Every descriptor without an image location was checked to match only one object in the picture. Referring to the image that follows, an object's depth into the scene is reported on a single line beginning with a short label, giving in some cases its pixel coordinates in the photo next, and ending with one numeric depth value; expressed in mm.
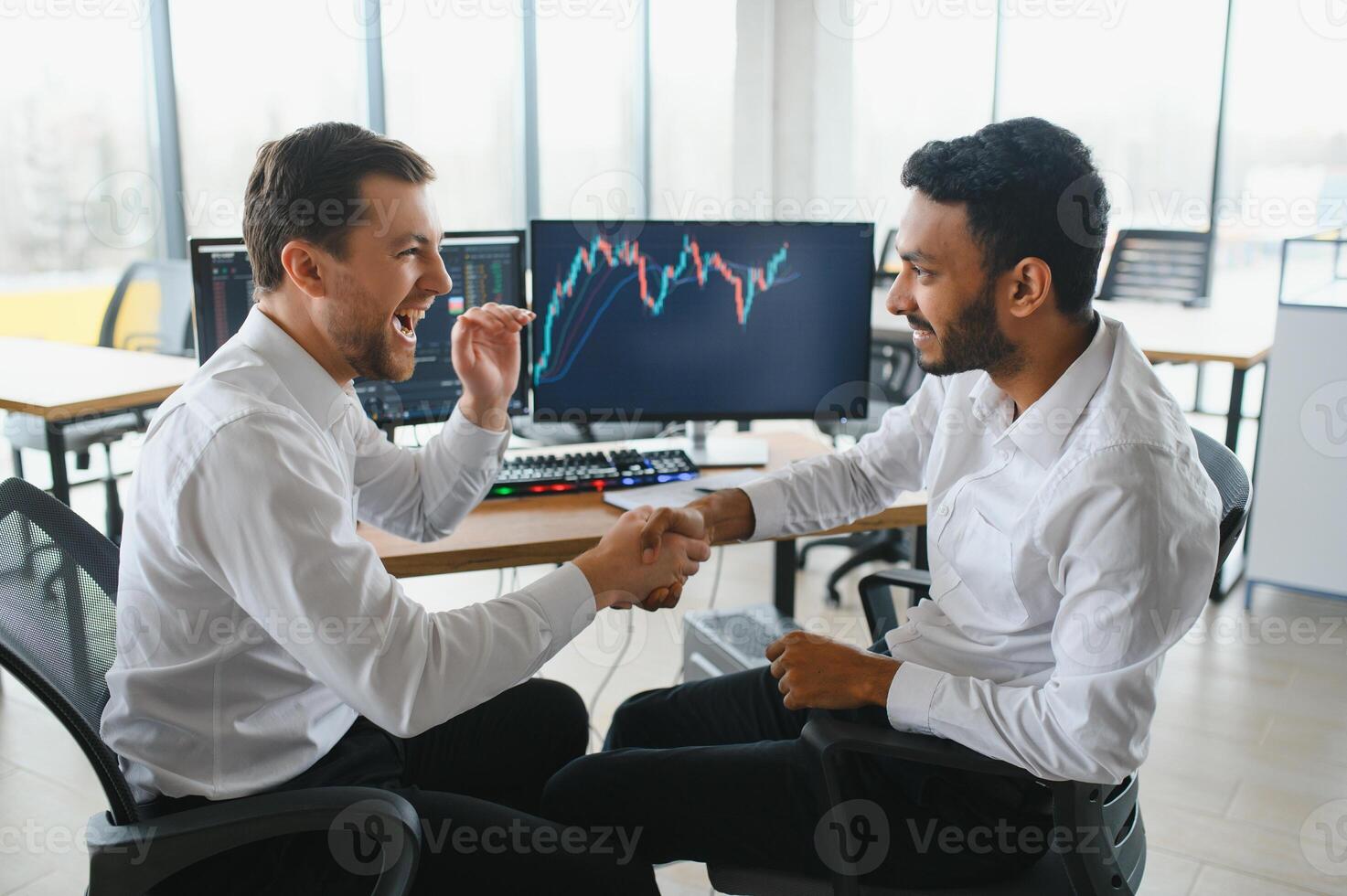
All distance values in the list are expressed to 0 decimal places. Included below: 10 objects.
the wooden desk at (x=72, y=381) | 2896
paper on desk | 2047
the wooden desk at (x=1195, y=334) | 3492
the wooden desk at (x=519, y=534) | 1822
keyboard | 2146
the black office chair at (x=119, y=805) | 1119
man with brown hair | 1203
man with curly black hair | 1243
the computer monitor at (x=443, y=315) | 2082
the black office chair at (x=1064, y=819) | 1265
